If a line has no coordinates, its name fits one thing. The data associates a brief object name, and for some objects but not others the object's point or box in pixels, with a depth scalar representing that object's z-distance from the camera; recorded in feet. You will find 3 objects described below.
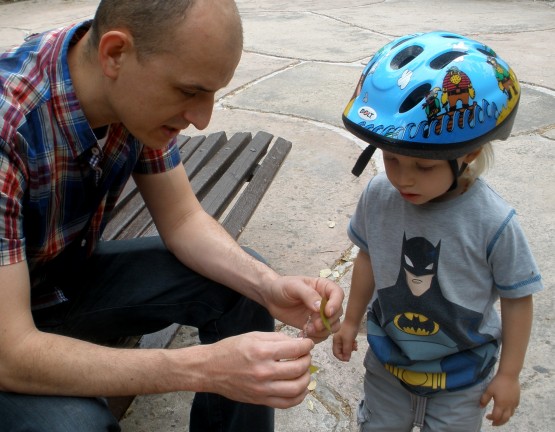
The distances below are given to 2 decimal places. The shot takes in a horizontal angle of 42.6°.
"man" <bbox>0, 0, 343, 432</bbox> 5.70
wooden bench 9.31
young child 5.90
